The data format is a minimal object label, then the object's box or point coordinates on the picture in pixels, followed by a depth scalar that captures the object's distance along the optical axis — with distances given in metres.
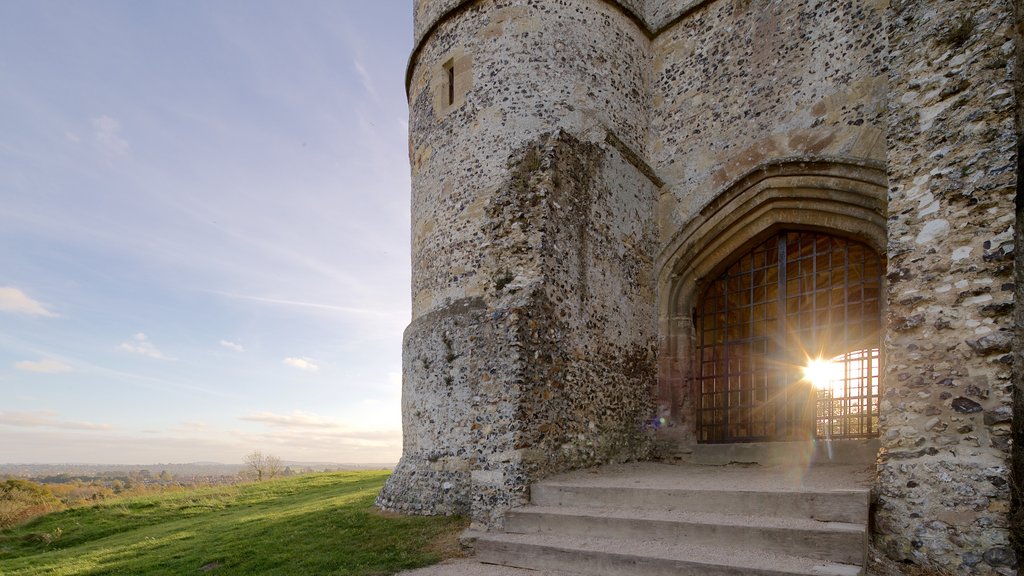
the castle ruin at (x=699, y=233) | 5.71
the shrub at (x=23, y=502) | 15.24
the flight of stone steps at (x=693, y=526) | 5.05
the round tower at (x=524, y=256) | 8.02
